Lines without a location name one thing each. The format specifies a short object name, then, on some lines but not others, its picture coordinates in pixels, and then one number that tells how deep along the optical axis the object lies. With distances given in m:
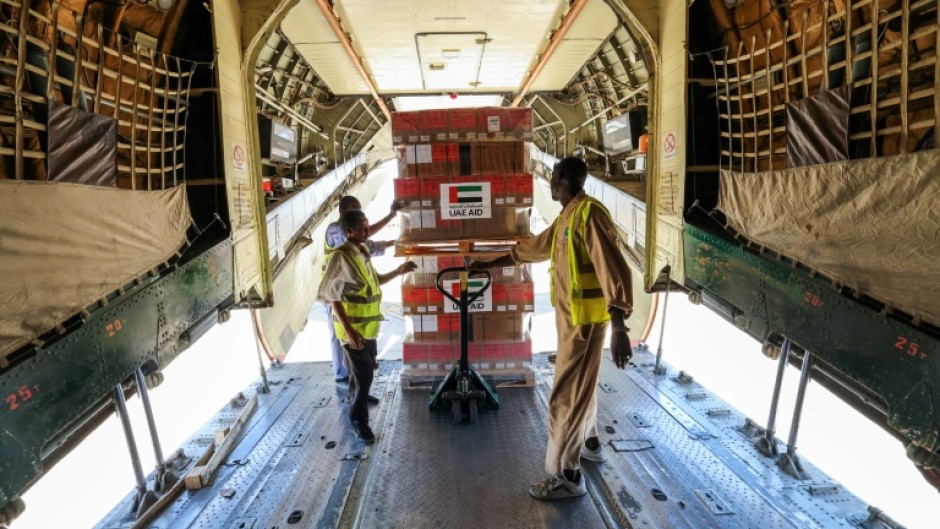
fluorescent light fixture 13.52
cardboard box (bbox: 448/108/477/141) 5.05
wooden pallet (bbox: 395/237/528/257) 5.02
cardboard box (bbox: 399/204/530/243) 5.16
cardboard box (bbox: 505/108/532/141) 5.06
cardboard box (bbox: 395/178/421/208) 5.11
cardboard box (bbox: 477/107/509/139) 5.04
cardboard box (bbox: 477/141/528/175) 5.14
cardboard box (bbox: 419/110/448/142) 5.09
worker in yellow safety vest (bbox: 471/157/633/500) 3.12
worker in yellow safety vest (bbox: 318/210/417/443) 4.22
